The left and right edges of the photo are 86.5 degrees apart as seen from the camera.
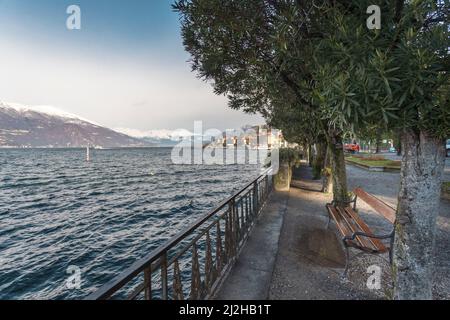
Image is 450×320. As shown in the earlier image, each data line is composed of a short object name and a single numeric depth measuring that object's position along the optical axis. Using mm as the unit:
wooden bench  3957
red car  47531
